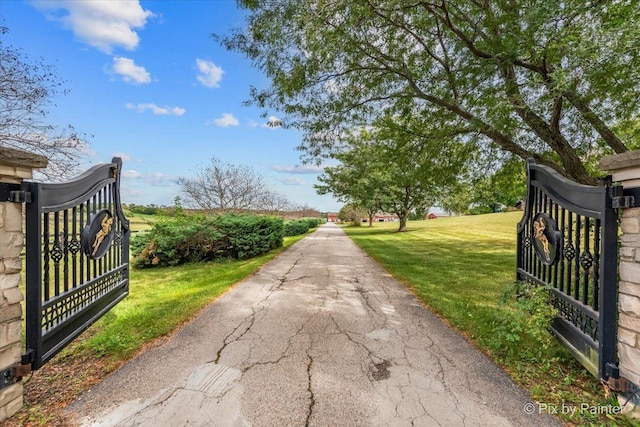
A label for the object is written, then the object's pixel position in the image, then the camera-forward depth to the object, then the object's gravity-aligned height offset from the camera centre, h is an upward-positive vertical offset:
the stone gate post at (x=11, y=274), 2.21 -0.50
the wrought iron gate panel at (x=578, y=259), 2.43 -0.47
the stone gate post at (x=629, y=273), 2.22 -0.48
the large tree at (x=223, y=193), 16.08 +1.02
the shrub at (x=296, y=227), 24.72 -1.50
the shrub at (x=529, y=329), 3.09 -1.30
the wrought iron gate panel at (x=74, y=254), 2.49 -0.49
